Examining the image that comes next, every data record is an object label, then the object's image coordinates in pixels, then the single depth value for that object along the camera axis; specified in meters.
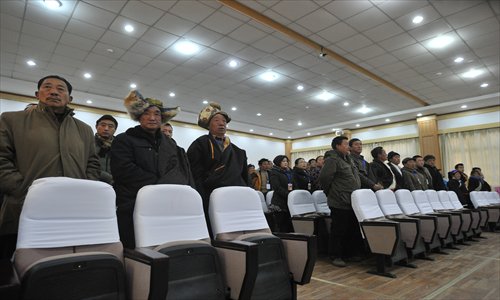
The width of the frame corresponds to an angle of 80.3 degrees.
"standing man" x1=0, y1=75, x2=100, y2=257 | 1.46
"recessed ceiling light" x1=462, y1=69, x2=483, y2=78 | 7.07
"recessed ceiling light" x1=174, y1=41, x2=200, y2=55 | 5.51
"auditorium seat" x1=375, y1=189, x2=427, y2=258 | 3.29
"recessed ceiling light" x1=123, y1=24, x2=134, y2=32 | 4.88
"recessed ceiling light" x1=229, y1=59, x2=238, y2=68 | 6.28
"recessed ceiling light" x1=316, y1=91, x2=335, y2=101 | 8.42
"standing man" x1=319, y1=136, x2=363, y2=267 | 3.47
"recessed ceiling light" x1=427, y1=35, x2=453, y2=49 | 5.48
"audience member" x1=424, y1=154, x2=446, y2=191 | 6.18
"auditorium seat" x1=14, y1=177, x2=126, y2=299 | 1.09
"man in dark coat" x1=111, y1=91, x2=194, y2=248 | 1.73
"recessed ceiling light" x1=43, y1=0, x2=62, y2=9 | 4.16
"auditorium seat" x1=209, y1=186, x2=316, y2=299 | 1.76
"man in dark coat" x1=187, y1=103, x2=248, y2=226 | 2.27
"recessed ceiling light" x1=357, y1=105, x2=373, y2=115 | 9.86
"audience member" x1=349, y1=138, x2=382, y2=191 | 4.12
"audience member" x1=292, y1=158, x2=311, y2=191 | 5.09
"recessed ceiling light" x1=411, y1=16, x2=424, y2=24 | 4.77
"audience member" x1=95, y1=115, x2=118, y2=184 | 2.56
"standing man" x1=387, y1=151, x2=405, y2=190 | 4.97
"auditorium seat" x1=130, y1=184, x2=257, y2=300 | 1.42
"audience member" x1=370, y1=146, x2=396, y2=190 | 4.75
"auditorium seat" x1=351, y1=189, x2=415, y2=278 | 3.01
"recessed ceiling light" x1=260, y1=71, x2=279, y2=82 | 6.95
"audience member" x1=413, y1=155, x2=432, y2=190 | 5.43
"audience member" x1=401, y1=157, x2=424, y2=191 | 5.04
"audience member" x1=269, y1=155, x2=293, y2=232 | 4.39
